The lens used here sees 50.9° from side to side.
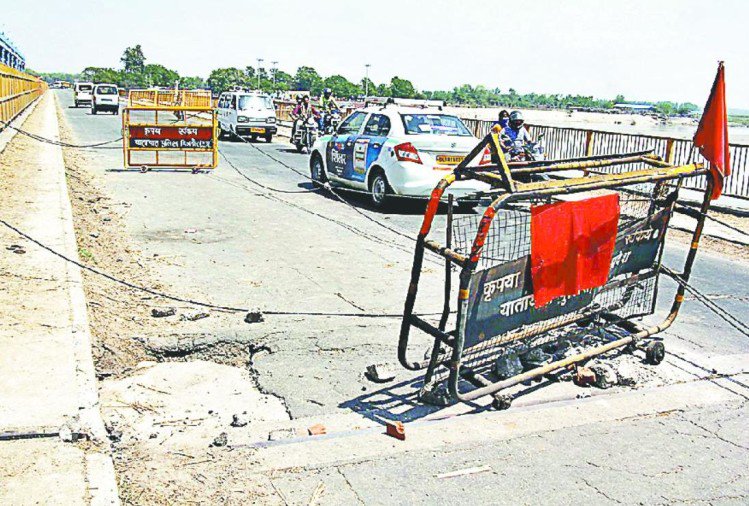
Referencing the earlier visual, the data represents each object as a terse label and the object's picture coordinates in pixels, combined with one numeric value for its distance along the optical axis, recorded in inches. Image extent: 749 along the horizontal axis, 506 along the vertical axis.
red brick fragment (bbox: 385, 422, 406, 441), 187.5
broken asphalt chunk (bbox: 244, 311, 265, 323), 273.9
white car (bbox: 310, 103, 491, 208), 518.3
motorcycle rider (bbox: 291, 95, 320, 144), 1032.8
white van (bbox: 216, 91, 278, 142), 1156.5
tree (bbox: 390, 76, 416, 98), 4290.8
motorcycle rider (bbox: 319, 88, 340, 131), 1051.1
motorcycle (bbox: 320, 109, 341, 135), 1007.9
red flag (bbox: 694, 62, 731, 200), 239.9
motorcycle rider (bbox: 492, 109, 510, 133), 588.5
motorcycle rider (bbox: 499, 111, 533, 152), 569.0
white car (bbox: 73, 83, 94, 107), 2388.0
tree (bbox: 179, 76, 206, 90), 6525.6
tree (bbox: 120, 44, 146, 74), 7101.4
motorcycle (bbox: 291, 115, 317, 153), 998.4
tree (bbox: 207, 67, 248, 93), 4548.5
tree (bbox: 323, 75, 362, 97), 4690.0
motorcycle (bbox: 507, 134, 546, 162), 564.1
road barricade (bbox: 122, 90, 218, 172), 755.4
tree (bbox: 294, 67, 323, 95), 4621.3
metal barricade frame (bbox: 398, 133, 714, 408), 194.5
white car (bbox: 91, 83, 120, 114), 1991.9
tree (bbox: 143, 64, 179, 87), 6215.6
